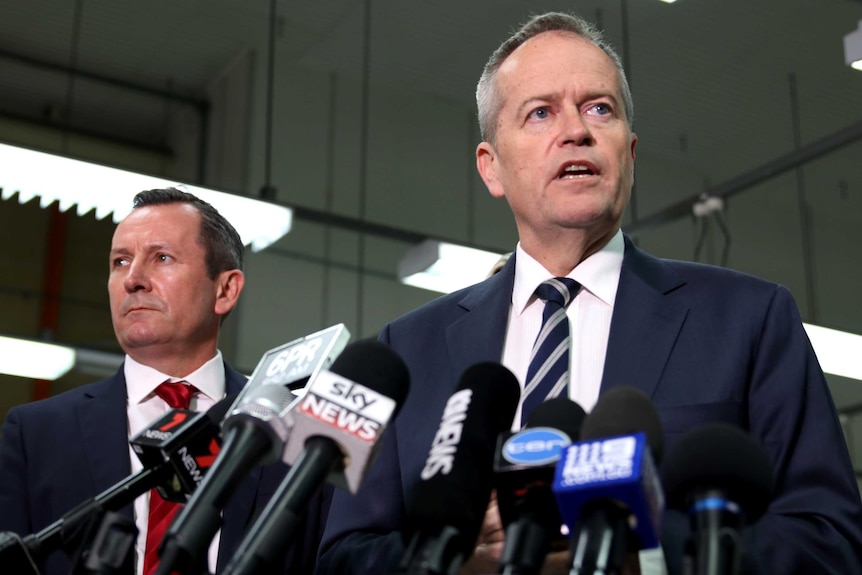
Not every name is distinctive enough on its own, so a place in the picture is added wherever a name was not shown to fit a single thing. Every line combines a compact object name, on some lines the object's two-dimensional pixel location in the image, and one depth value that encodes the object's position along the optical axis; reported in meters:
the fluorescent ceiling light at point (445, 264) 5.95
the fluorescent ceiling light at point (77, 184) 4.64
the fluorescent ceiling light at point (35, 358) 7.43
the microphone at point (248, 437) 1.04
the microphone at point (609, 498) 0.94
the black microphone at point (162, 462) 1.27
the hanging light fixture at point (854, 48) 4.77
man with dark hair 2.17
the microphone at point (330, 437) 1.03
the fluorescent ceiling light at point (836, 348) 6.48
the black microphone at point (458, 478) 1.02
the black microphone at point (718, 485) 0.93
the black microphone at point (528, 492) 0.99
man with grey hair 1.45
